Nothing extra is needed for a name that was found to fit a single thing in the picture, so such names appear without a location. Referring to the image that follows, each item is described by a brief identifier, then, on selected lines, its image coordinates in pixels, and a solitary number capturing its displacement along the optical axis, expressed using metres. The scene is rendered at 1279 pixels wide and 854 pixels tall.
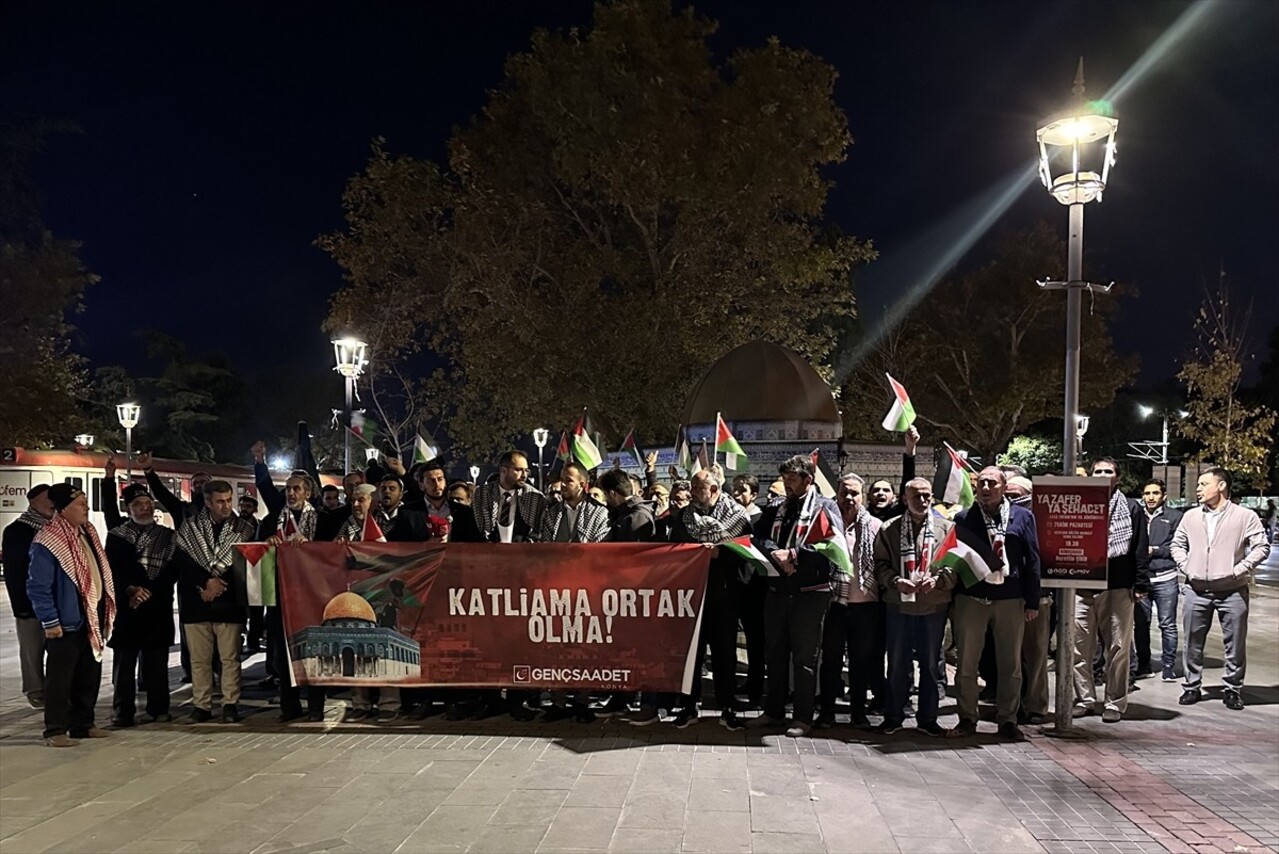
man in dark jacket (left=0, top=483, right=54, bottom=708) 7.14
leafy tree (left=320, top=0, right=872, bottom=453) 19.55
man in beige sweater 7.98
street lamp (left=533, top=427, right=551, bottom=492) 30.89
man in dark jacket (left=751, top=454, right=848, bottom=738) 6.76
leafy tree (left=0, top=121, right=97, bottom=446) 22.17
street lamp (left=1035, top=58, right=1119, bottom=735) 6.88
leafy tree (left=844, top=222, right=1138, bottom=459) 37.31
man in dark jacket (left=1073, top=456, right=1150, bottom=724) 7.46
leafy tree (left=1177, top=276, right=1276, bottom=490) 27.41
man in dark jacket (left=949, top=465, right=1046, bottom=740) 6.75
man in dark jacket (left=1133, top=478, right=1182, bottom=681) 8.96
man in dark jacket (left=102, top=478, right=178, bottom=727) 7.15
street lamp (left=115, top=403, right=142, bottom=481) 23.57
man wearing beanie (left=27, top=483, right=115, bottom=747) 6.53
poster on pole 6.74
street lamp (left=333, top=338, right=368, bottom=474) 15.73
